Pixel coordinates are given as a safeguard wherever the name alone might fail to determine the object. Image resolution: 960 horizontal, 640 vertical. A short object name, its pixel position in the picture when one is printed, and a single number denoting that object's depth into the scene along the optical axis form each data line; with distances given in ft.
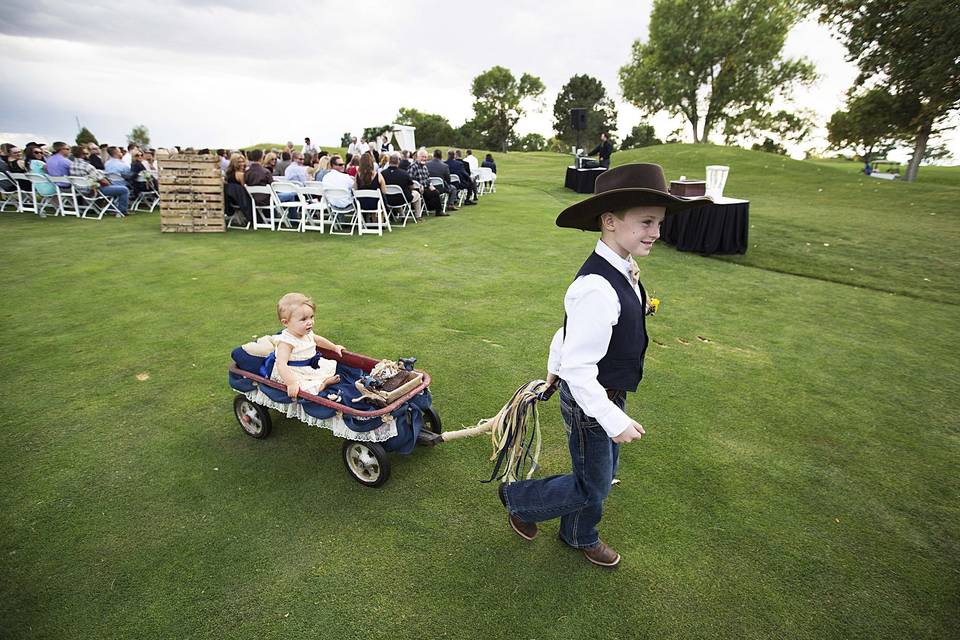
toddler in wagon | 9.96
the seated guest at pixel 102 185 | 37.63
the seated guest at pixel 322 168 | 38.34
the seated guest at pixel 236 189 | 34.96
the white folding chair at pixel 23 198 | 36.94
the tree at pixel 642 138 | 198.59
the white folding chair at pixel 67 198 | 37.19
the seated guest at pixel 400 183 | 35.27
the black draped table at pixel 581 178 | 56.29
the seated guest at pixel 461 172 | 46.60
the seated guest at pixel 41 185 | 36.99
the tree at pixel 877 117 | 65.82
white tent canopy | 78.18
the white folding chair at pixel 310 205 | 32.71
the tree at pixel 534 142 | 254.51
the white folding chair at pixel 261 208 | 34.37
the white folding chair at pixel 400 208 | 35.35
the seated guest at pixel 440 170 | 43.27
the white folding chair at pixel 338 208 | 32.50
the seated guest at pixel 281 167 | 43.19
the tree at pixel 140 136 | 240.32
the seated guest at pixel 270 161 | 41.81
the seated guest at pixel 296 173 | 35.81
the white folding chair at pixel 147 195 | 41.57
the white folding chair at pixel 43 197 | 36.24
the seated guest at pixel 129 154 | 46.26
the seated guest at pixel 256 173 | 34.45
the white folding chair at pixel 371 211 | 32.47
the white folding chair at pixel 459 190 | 45.70
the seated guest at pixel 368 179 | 32.01
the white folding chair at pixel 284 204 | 33.26
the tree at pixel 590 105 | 209.87
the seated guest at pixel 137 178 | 41.01
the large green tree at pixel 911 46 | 52.39
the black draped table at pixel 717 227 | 28.55
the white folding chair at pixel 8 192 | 39.29
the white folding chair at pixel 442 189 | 41.37
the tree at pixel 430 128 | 235.20
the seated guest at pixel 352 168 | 41.16
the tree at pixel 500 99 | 221.87
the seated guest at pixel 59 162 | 36.47
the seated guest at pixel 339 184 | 32.71
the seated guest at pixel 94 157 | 44.06
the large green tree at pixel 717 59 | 112.47
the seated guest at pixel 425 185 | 39.16
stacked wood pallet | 33.35
